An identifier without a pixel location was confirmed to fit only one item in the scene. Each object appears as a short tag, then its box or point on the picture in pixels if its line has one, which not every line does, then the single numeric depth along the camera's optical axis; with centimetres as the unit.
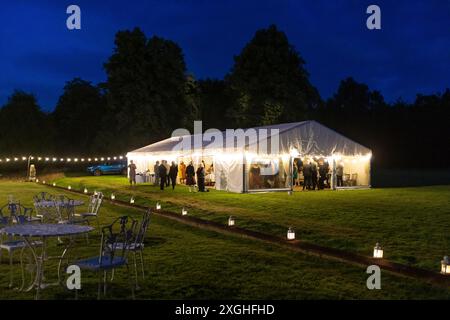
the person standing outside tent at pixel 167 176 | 2352
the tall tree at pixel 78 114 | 6000
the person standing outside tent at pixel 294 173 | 2112
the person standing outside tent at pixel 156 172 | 2370
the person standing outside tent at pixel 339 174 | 2195
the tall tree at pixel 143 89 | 3959
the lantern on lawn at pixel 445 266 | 620
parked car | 3675
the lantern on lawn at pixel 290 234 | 870
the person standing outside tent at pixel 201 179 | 1988
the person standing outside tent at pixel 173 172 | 2158
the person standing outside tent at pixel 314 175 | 2100
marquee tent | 1950
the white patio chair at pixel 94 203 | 1029
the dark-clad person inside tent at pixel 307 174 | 2091
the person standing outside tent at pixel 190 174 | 2130
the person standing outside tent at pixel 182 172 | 2383
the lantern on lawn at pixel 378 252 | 716
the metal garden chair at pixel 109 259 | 528
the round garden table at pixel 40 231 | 545
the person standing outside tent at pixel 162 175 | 2133
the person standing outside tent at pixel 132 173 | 2439
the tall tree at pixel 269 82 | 3744
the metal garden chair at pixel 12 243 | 628
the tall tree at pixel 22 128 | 4516
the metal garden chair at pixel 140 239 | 619
